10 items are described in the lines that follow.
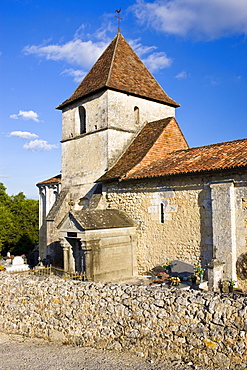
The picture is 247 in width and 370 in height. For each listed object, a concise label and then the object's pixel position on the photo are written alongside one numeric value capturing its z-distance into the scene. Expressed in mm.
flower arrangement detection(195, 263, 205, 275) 10344
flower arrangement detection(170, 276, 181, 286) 9867
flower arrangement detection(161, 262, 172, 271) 11539
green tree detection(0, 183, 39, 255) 33250
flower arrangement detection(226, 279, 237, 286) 9102
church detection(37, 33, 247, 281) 10477
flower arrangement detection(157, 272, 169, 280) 11359
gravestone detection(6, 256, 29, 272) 18283
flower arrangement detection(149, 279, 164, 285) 10711
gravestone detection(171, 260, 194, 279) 11133
